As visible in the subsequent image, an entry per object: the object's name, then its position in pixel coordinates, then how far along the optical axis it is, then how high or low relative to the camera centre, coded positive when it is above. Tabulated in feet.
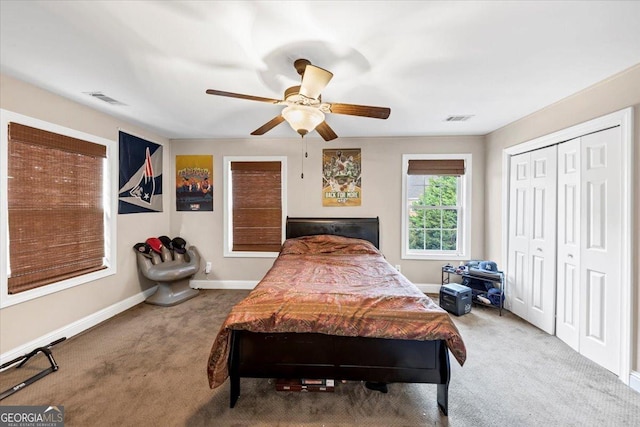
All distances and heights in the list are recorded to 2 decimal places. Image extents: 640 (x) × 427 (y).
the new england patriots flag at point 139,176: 11.21 +1.71
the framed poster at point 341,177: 13.62 +1.89
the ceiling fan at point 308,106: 5.67 +2.62
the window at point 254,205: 13.91 +0.40
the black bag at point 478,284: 11.69 -3.26
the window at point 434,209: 13.24 +0.21
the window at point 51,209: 7.45 +0.08
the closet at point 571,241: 7.14 -0.90
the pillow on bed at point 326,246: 11.69 -1.54
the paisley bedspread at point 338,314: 5.38 -2.18
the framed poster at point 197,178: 14.08 +1.86
